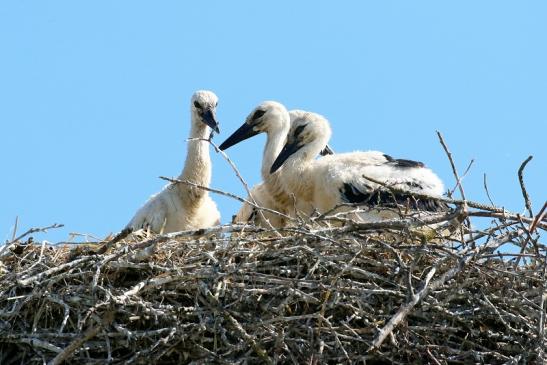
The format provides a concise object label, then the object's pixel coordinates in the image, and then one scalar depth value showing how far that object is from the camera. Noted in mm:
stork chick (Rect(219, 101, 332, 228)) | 18609
